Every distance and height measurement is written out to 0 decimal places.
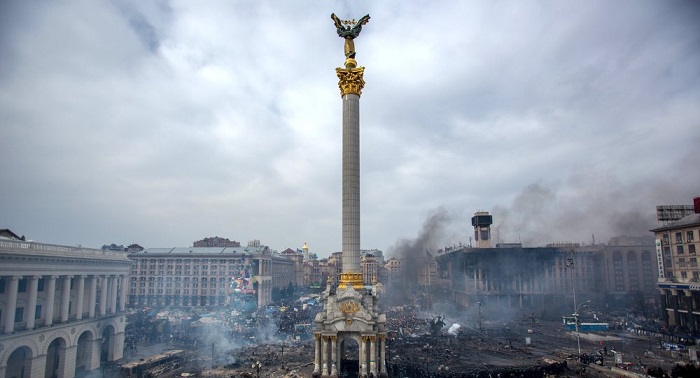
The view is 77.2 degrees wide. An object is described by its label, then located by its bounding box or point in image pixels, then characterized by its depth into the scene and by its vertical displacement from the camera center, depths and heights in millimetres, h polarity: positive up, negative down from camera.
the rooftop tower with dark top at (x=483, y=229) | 136000 +8546
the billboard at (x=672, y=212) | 79875 +7969
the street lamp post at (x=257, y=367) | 43069 -11334
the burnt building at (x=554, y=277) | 113000 -5683
